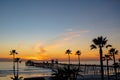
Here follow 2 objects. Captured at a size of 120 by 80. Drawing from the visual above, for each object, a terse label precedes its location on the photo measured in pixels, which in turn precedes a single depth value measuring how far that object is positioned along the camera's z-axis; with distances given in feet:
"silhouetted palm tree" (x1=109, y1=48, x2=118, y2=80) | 101.15
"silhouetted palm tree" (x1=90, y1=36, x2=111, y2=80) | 76.53
